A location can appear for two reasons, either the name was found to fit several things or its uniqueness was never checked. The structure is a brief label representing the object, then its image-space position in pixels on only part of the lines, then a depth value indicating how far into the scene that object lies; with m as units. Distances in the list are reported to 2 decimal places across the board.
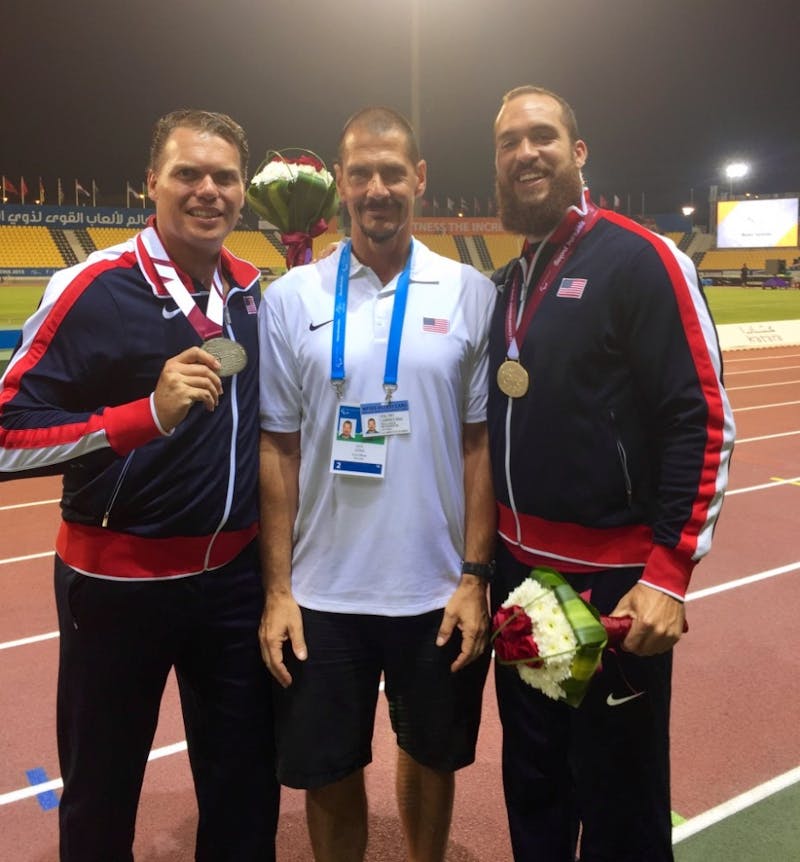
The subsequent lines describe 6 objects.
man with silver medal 1.96
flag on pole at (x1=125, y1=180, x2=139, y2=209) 41.62
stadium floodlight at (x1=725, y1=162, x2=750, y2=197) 52.75
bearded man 1.93
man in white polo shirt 2.17
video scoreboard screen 43.81
